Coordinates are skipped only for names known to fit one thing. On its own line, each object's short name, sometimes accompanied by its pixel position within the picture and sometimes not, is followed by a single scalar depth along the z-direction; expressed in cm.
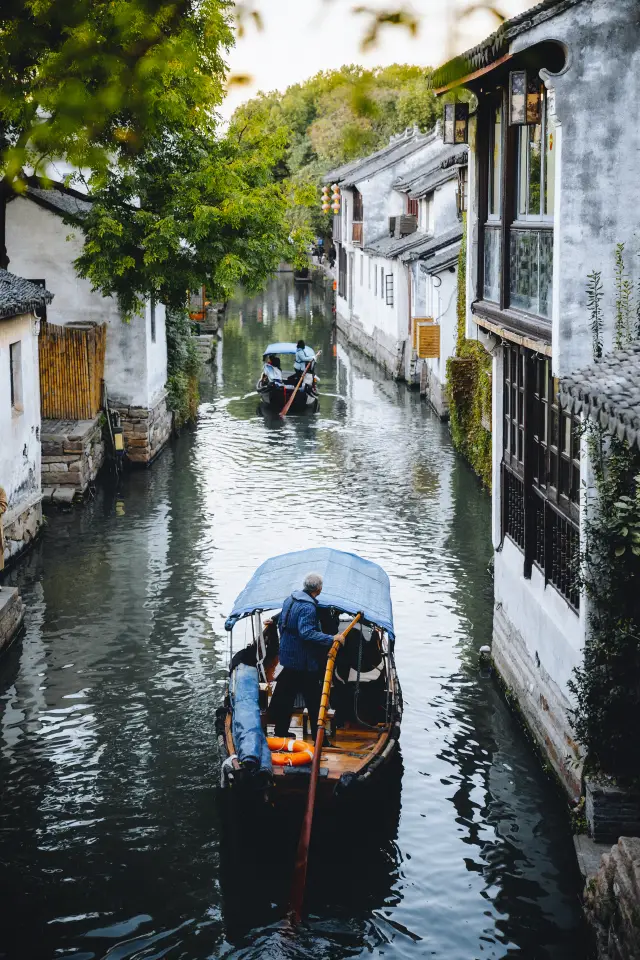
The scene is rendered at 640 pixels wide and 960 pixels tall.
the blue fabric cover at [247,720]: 984
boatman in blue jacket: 1073
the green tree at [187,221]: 2300
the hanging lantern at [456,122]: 1302
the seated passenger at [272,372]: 3325
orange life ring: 993
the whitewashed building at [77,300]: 2459
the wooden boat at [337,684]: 984
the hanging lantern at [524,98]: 1033
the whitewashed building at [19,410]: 1797
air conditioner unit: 4384
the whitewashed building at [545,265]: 966
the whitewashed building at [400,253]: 3291
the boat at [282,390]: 3262
